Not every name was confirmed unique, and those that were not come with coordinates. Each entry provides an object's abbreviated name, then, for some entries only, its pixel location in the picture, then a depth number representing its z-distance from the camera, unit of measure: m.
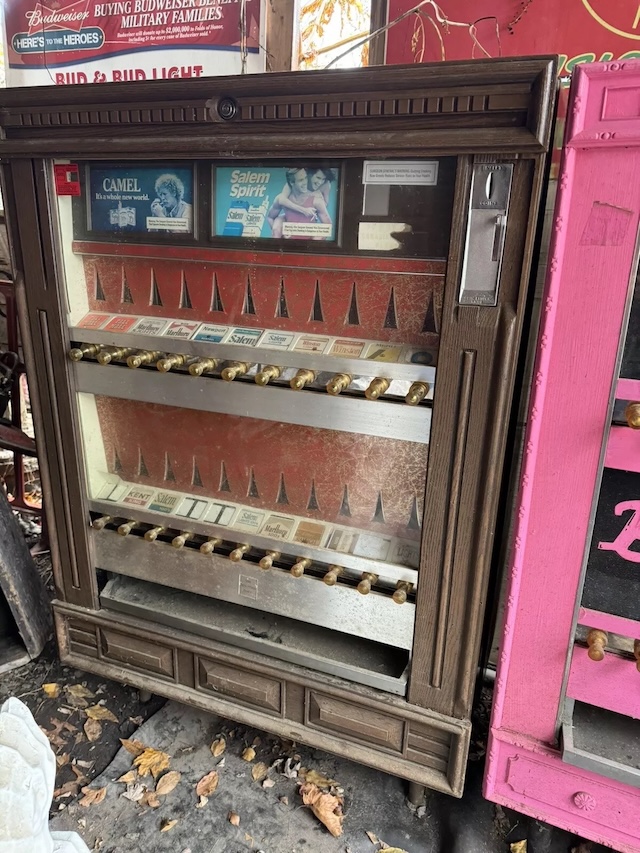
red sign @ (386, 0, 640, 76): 1.52
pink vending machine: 1.00
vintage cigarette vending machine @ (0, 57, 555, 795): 1.13
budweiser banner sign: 1.68
